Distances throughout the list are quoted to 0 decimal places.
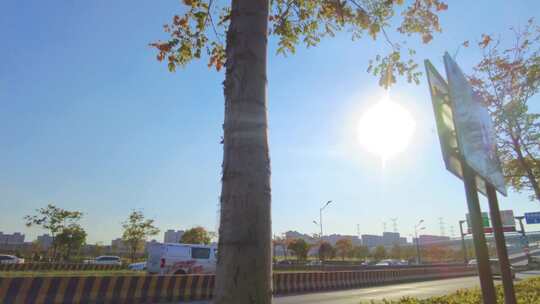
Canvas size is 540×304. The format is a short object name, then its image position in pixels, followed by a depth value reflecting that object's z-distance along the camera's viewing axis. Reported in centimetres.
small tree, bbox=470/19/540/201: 1575
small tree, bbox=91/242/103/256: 6512
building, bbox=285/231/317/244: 16830
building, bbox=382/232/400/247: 18608
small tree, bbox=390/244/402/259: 8894
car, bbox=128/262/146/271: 2823
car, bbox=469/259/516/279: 2329
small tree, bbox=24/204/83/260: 4347
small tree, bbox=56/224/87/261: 4547
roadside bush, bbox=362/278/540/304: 758
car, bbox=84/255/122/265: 4119
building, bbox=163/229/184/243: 16475
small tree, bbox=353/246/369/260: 8364
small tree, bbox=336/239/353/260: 7625
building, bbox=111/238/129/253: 7962
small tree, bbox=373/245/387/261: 8138
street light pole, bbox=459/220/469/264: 4694
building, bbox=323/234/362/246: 17019
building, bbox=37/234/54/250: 13110
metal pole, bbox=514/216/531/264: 3815
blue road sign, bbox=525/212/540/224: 2933
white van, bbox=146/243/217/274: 1989
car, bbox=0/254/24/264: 3229
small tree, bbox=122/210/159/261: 4866
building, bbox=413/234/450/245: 17902
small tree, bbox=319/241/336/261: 5447
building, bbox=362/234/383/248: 18641
